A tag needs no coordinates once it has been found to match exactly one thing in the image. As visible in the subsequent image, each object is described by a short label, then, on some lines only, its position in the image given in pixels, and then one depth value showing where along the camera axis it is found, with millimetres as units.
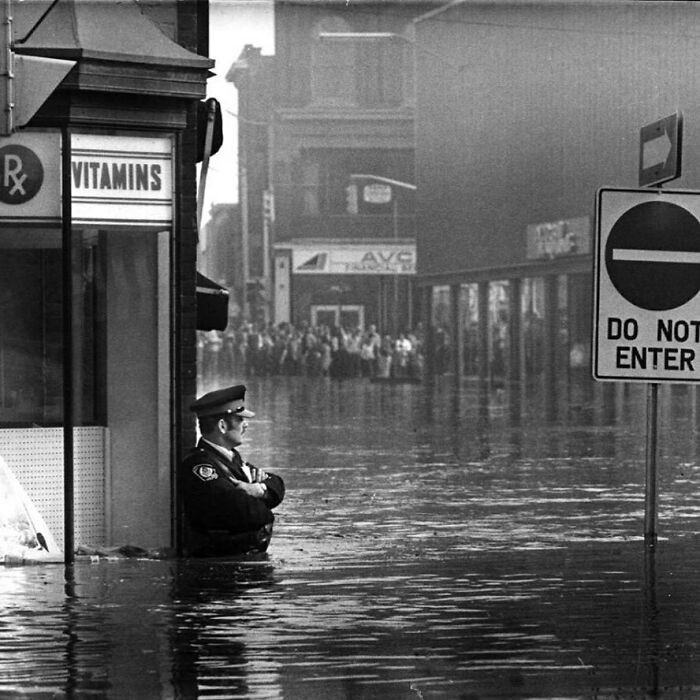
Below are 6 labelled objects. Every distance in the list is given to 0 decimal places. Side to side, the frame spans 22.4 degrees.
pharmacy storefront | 10945
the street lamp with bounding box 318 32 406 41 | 85500
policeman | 10898
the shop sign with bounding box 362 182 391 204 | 82188
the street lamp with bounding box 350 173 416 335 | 71375
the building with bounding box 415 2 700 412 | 52062
